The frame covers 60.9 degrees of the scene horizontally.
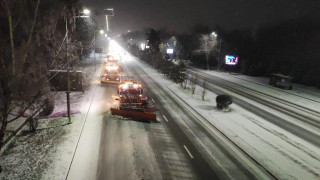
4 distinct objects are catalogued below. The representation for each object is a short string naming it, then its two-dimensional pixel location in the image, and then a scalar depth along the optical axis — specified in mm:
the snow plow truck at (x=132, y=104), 20953
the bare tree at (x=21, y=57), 10945
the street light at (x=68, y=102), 19964
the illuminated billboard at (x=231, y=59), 56562
